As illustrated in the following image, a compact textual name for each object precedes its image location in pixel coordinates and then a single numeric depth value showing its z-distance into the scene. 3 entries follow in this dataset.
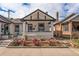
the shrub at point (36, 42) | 7.28
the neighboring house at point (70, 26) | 9.25
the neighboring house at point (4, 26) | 9.43
